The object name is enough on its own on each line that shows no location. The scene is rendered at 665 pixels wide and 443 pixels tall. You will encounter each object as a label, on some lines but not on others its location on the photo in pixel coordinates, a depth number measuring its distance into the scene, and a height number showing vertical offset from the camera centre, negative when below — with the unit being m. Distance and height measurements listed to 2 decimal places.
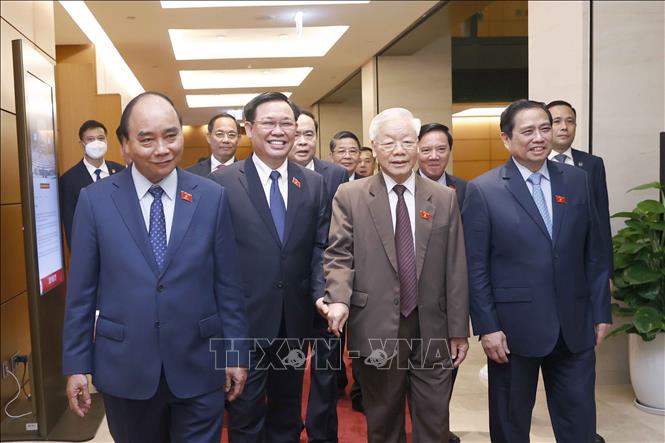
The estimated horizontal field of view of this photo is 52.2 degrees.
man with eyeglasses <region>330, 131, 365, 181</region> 5.84 +0.31
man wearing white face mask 5.58 +0.17
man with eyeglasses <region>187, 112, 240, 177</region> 5.41 +0.39
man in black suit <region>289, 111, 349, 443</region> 3.93 -1.16
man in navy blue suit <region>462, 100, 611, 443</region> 3.17 -0.46
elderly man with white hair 3.00 -0.45
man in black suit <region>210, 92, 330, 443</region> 3.26 -0.33
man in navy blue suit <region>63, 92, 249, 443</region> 2.45 -0.38
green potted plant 4.66 -0.78
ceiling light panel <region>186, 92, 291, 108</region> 18.19 +2.51
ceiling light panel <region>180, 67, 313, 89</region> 15.46 +2.63
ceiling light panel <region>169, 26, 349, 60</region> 11.70 +2.67
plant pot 4.74 -1.38
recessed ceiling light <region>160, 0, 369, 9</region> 8.95 +2.48
